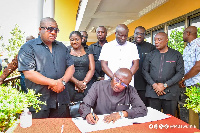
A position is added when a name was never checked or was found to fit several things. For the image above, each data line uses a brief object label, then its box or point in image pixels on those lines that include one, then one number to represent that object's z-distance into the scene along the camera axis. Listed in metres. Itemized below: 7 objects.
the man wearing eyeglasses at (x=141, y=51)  3.53
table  1.46
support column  8.12
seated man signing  1.96
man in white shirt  3.10
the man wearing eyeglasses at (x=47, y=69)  2.17
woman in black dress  3.09
